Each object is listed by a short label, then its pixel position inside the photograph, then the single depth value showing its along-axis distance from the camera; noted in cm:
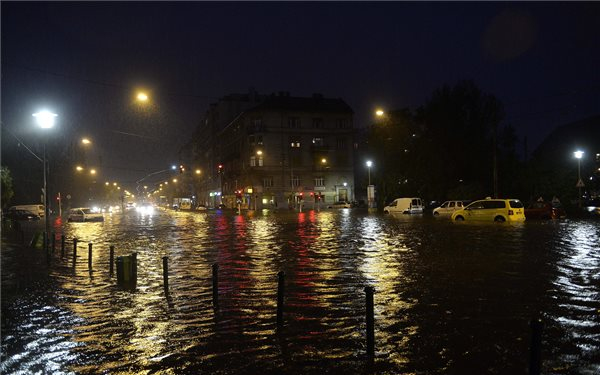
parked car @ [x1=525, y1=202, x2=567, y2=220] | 4016
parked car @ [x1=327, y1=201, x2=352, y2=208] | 8106
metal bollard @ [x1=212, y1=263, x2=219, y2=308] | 1008
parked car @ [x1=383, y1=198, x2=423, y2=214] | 5478
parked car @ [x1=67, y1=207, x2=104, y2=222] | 5119
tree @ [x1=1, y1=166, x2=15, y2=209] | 4962
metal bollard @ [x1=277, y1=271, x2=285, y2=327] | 836
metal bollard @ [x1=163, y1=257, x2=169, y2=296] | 1171
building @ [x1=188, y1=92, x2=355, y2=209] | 8425
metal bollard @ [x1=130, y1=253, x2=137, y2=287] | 1302
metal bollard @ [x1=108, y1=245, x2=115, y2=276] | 1453
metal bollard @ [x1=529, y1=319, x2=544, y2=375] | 483
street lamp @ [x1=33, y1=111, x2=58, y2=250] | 2142
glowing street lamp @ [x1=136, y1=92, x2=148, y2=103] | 2253
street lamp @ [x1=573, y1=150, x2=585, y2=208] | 4088
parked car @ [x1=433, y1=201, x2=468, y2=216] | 4866
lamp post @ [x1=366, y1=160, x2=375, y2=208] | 6909
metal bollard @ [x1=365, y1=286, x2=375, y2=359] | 676
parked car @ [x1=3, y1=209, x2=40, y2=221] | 6004
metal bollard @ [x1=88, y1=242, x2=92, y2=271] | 1568
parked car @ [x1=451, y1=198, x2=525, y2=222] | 3519
